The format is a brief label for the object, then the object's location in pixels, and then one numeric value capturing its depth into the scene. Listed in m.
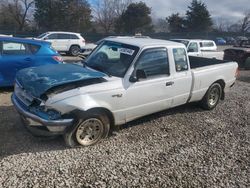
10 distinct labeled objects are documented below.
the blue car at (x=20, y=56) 5.28
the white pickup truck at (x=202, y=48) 9.78
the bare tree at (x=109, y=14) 38.18
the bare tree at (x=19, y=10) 31.31
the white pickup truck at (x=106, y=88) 2.95
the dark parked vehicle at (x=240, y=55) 11.16
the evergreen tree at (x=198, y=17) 37.13
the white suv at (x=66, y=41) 13.01
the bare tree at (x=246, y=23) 58.38
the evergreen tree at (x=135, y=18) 32.64
